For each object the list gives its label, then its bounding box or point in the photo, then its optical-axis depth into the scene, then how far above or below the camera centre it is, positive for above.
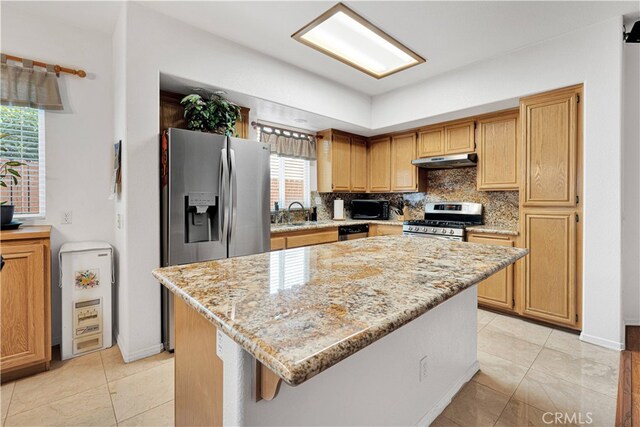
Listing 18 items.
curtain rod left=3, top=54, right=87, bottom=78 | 2.30 +1.17
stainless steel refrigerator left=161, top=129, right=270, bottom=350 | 2.38 +0.10
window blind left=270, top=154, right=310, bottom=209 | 4.21 +0.43
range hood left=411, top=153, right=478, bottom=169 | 3.63 +0.62
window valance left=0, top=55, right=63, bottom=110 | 2.27 +0.97
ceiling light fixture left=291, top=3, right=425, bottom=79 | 2.36 +1.50
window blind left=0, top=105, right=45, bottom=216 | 2.39 +0.45
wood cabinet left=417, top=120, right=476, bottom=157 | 3.71 +0.94
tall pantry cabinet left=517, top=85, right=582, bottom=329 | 2.71 +0.05
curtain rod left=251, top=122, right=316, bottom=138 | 3.86 +1.14
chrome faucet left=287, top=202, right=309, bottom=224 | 4.14 -0.04
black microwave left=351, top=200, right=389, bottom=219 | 4.66 +0.02
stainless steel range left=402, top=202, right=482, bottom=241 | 3.53 -0.14
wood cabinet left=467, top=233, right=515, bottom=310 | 3.15 -0.82
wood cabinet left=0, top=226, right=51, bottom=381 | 1.99 -0.64
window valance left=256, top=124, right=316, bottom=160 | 4.01 +0.96
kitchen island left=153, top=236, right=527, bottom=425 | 0.66 -0.27
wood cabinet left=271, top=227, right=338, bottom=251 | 3.34 -0.34
